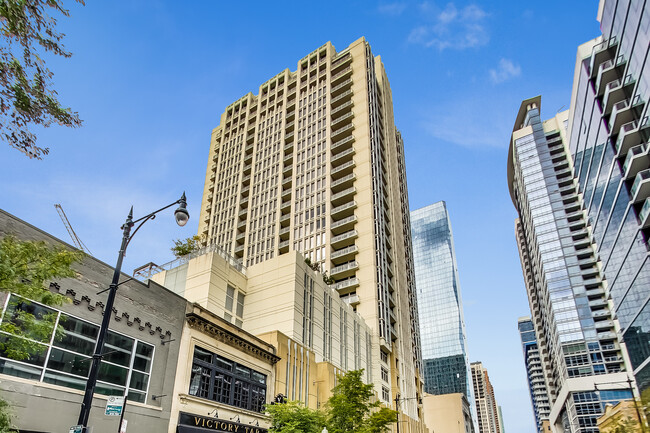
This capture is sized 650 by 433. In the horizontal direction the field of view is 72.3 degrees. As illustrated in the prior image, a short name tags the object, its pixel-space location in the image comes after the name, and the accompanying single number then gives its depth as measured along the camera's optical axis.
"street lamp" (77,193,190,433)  11.41
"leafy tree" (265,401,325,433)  28.09
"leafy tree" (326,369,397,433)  31.78
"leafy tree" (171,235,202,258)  43.53
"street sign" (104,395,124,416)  12.46
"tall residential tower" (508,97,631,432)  107.00
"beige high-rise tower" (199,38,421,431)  67.69
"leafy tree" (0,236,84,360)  10.87
